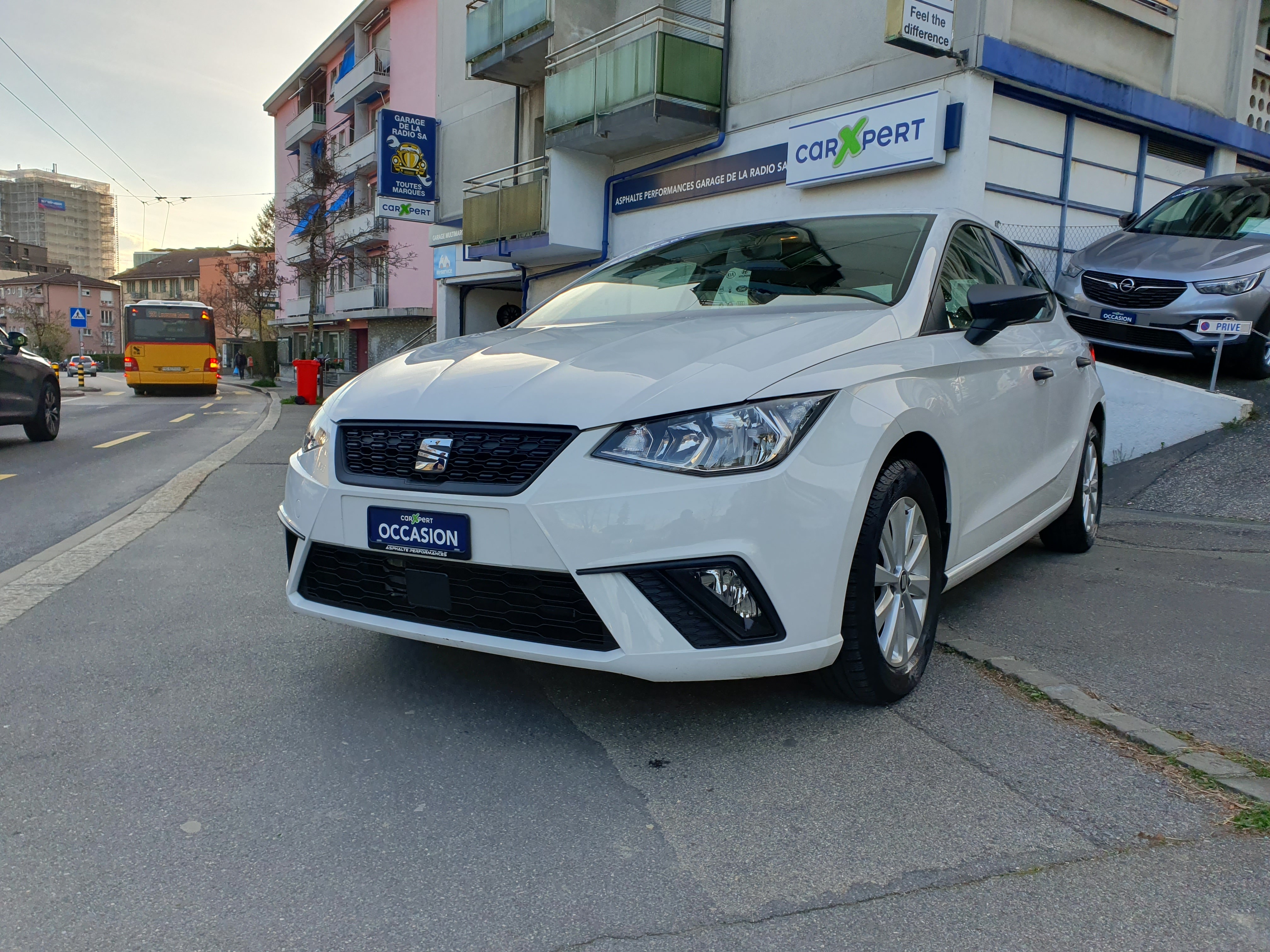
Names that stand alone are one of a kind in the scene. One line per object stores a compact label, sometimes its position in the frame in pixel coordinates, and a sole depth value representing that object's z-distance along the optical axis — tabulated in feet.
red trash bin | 77.56
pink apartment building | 115.34
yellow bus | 93.86
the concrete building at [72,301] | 265.34
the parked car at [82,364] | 193.16
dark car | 34.30
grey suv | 27.17
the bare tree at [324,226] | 91.09
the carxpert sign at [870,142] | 35.45
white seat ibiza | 7.83
